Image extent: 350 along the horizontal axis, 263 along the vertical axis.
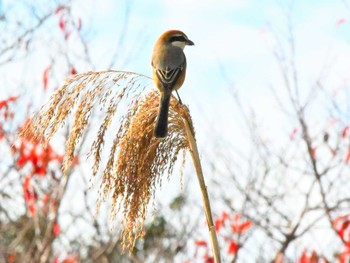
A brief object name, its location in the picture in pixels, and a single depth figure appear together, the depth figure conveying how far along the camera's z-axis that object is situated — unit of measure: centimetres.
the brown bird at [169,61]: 821
